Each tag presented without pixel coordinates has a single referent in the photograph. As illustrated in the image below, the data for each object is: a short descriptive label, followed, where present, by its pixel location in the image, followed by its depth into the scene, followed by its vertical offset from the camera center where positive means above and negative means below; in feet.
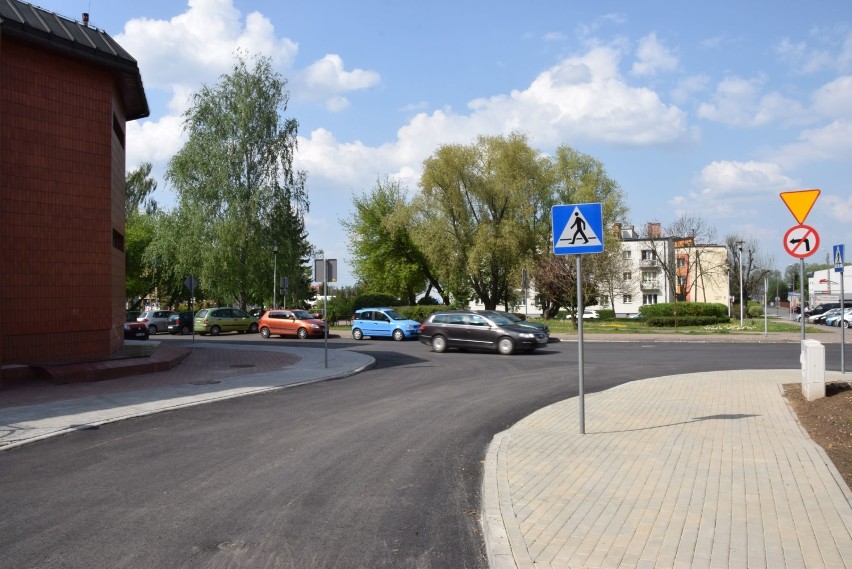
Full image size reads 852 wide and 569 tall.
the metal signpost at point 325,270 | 59.57 +2.50
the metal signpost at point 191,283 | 92.12 +2.31
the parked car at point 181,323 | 143.95 -4.67
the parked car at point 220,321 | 132.87 -3.97
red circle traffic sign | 38.52 +3.00
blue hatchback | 108.06 -4.16
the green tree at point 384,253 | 188.03 +12.32
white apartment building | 240.51 +6.46
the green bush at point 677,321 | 136.36 -4.98
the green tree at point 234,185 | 132.67 +22.28
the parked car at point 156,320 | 146.72 -4.09
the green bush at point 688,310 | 144.25 -3.03
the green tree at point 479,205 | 153.58 +20.99
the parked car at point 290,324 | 116.67 -4.19
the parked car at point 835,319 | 160.35 -5.86
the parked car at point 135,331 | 121.29 -5.24
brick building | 48.91 +8.78
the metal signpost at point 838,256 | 53.42 +2.96
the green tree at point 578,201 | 159.22 +16.66
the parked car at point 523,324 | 83.34 -3.23
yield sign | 36.78 +4.90
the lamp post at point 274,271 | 133.10 +5.55
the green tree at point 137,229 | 200.85 +21.18
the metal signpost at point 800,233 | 36.99 +3.45
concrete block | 36.04 -3.94
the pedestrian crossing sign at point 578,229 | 27.91 +2.75
